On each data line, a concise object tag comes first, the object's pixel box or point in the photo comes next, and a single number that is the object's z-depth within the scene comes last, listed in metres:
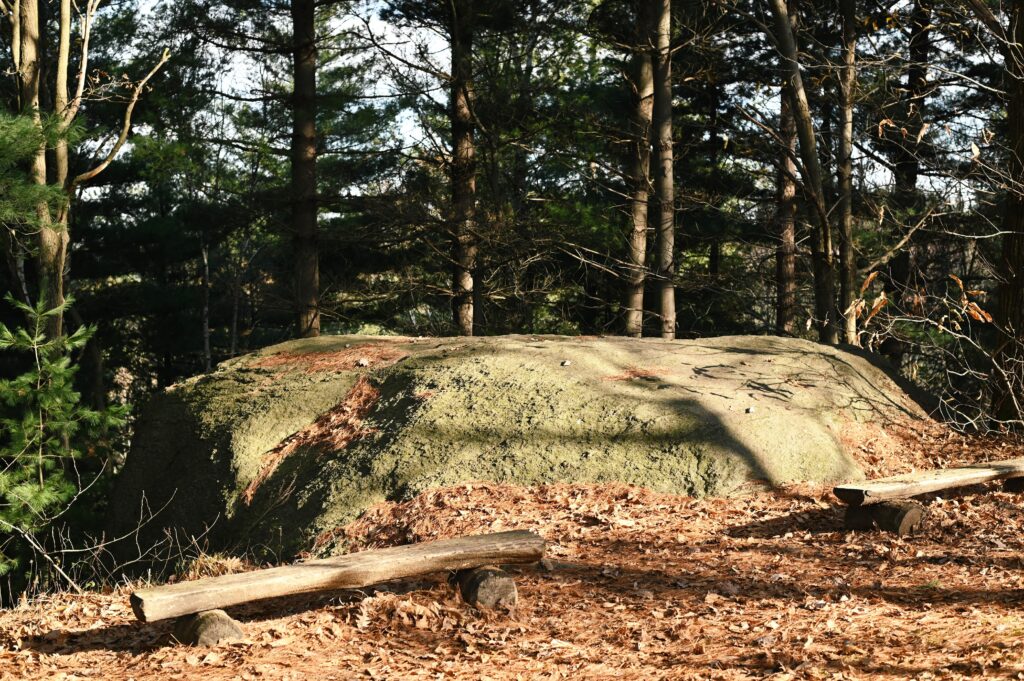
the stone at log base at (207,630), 5.76
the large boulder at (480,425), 9.01
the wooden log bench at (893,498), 7.49
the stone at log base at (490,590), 6.26
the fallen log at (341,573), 5.42
